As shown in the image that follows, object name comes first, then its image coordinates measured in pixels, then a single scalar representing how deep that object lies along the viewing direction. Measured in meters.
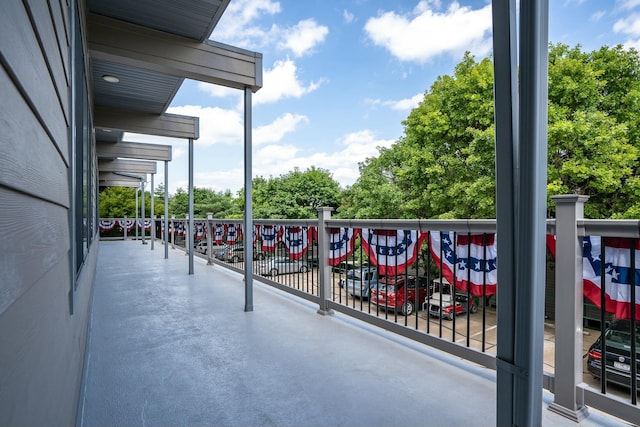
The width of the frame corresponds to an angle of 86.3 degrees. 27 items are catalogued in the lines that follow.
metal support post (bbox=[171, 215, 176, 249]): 11.58
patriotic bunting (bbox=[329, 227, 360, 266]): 3.54
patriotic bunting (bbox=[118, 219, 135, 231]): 18.23
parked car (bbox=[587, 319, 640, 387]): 3.66
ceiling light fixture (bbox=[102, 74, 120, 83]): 4.75
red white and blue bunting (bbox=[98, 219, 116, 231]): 18.44
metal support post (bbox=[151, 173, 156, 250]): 11.98
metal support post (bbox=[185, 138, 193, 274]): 6.38
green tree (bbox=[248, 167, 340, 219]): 23.59
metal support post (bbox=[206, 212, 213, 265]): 7.45
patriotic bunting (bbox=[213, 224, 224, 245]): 7.38
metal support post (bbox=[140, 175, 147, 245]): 13.51
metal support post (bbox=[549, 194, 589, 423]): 1.75
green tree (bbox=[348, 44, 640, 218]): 9.19
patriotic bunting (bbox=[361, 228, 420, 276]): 2.88
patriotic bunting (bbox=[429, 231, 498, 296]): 2.31
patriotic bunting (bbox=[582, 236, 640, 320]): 1.68
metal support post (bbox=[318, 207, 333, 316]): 3.66
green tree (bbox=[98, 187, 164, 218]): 21.47
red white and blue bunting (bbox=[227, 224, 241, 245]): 6.69
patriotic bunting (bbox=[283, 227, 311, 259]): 4.35
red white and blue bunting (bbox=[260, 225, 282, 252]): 5.05
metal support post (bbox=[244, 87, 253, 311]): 3.92
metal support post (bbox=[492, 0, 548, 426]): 1.10
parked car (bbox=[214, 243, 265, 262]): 6.71
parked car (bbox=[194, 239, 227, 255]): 9.81
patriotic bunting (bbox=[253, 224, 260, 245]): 5.63
